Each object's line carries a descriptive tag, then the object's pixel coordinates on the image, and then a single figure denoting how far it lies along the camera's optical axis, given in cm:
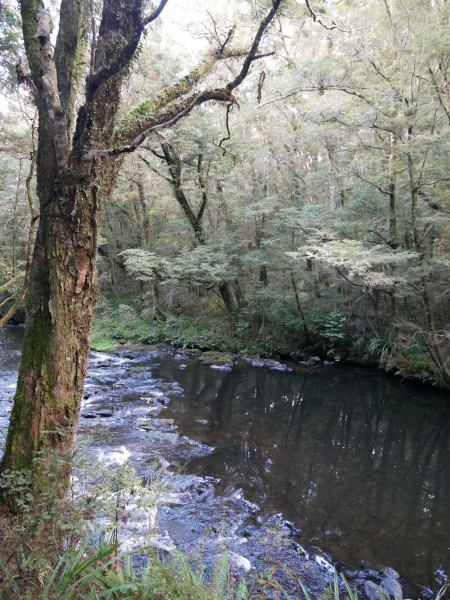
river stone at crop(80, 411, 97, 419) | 769
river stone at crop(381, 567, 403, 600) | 371
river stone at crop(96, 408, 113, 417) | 789
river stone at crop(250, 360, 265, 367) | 1392
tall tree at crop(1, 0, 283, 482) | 272
